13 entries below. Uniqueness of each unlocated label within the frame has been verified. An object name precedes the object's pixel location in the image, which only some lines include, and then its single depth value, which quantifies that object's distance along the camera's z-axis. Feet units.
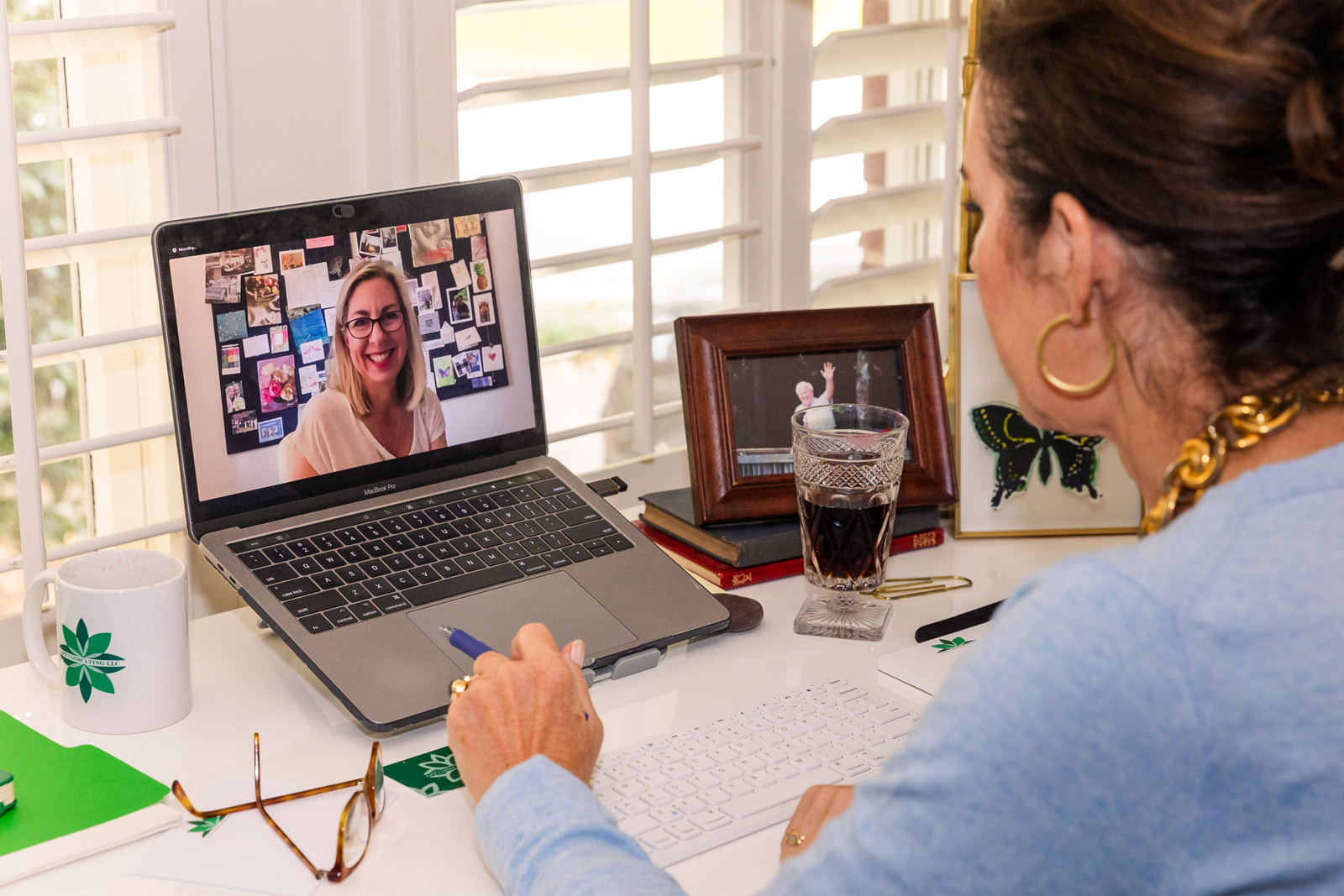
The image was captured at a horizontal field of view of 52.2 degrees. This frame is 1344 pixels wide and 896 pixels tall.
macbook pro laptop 3.29
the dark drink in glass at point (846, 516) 3.71
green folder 2.70
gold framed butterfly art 4.39
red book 4.04
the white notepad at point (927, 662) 3.42
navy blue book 4.03
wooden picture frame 4.12
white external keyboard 2.75
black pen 3.69
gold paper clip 3.99
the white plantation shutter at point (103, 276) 3.54
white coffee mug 3.01
